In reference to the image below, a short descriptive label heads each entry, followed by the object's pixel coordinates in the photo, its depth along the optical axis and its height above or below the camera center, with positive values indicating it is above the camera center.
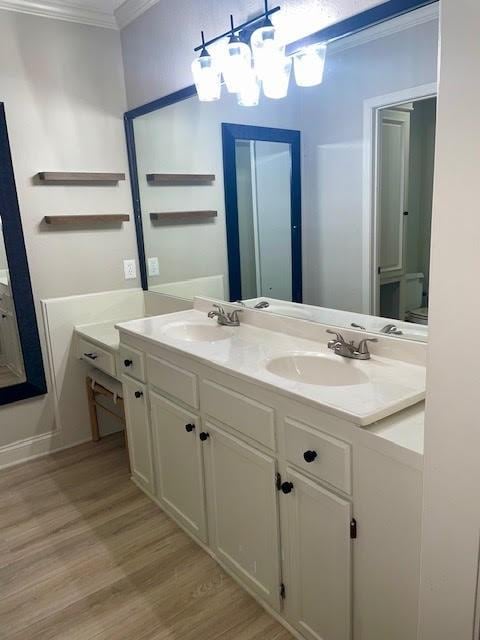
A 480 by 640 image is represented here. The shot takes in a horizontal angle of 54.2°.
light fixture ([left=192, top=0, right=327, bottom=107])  1.74 +0.60
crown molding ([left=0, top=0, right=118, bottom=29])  2.41 +1.14
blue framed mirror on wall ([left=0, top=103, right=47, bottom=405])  2.51 -0.43
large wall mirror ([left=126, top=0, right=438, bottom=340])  1.53 +0.15
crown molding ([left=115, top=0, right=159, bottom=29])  2.44 +1.14
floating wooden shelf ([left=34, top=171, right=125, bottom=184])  2.58 +0.29
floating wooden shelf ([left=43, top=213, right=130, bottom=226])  2.63 +0.05
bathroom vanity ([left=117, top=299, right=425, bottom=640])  1.17 -0.73
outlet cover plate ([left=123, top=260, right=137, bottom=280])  2.97 -0.27
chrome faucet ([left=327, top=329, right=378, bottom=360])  1.63 -0.47
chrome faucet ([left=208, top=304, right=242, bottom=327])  2.25 -0.46
